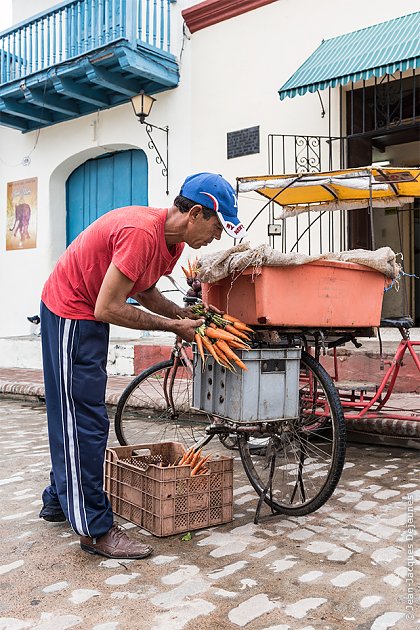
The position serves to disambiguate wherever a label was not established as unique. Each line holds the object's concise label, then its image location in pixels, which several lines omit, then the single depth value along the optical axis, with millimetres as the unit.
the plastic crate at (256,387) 3098
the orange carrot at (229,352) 3037
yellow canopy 5203
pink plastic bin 3176
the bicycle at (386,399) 4367
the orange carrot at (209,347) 3023
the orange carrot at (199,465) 3156
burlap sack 3133
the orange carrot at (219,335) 3059
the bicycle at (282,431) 3256
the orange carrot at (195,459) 3240
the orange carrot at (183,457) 3268
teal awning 6867
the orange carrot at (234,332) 3123
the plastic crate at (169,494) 3008
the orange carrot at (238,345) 3074
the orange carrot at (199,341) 3059
